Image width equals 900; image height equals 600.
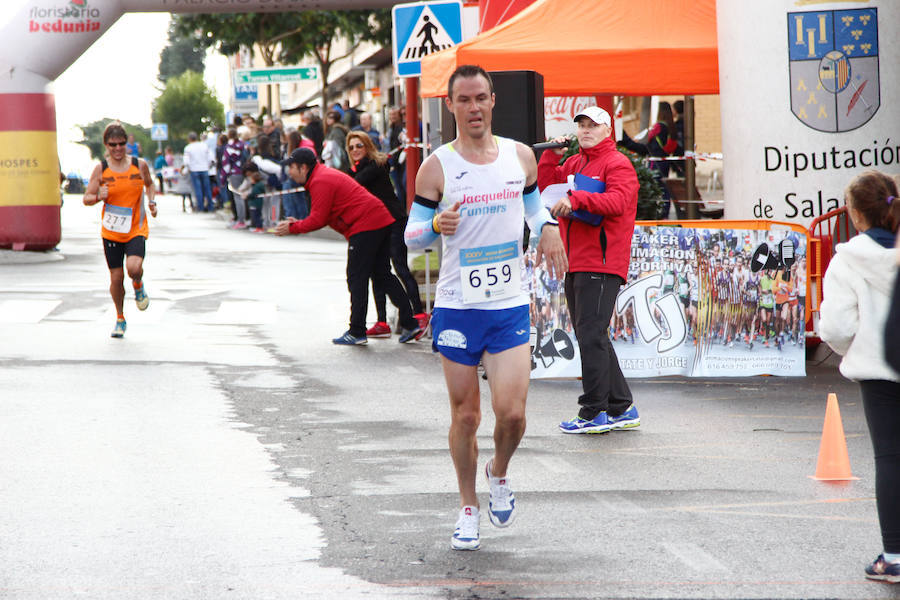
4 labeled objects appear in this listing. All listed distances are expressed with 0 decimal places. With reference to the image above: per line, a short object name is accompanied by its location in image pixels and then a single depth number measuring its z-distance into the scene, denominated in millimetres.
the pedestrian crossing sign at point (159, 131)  68062
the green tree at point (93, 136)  137462
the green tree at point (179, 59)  135375
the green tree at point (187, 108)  96062
